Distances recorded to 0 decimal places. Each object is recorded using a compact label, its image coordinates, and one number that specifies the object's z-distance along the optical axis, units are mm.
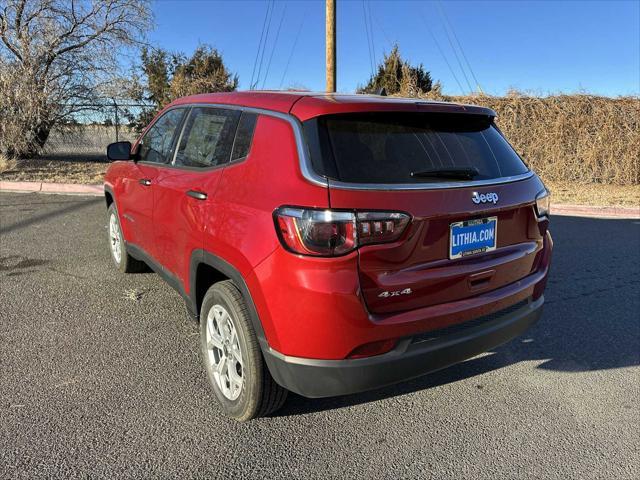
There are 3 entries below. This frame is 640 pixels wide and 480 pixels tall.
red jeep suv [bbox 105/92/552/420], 2146
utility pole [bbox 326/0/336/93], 13133
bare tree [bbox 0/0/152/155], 12711
